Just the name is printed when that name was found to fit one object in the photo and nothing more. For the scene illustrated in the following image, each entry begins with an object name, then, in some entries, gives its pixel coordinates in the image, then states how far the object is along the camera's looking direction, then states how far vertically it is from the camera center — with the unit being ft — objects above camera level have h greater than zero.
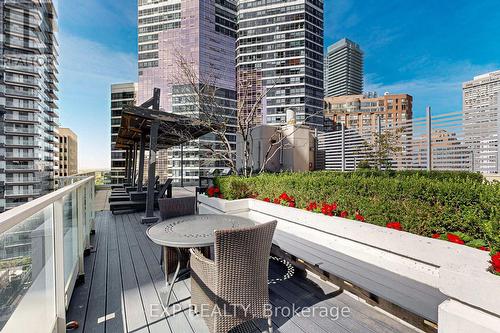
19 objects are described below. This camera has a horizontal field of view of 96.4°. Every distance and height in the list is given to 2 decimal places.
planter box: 3.45 -2.30
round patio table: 6.06 -2.07
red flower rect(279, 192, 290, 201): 11.78 -1.70
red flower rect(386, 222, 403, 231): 7.11 -1.95
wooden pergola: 15.29 +3.20
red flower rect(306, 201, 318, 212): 10.18 -1.89
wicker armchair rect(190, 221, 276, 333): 4.74 -2.58
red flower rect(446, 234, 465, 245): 5.71 -1.91
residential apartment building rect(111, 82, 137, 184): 133.59 +38.13
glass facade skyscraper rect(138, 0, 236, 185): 116.26 +68.99
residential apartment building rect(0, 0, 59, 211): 82.79 +40.26
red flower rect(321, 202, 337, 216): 9.09 -1.81
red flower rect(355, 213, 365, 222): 8.25 -1.95
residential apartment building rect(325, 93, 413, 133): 178.60 +48.17
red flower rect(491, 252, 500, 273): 3.71 -1.62
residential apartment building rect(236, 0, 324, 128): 133.08 +71.48
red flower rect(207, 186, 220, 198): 16.16 -1.93
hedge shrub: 5.75 -1.20
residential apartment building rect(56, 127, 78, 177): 196.65 +11.81
